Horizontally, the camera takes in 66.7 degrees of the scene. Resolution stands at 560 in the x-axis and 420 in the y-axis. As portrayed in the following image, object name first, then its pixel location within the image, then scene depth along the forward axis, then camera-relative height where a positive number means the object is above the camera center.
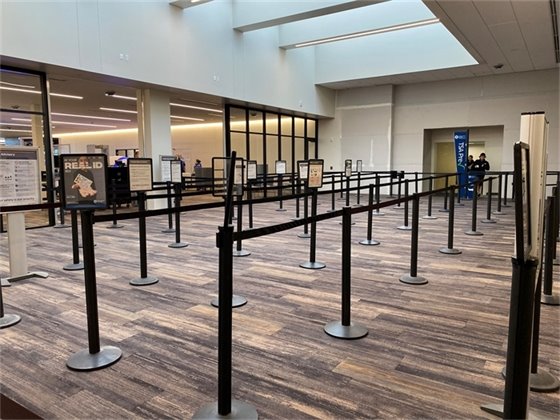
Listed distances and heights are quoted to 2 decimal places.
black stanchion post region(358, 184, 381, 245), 6.50 -1.08
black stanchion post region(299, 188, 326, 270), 5.09 -1.14
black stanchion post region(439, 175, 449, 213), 10.62 -1.07
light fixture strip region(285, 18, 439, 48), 11.39 +3.92
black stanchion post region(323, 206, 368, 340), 3.04 -1.05
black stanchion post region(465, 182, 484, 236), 7.19 -1.03
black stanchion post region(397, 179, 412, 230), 7.94 -1.12
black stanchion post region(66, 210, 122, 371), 2.66 -1.00
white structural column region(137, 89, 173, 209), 10.69 +1.05
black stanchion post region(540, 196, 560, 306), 3.40 -0.80
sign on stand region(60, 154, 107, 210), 3.86 -0.12
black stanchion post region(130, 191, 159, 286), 4.45 -1.07
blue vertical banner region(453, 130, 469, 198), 15.11 +0.66
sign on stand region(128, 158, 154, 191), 5.40 -0.07
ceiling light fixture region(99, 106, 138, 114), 16.09 +2.29
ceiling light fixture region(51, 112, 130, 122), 18.33 +2.35
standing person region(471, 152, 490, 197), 14.45 +0.08
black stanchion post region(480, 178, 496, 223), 8.71 -1.01
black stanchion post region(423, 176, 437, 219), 9.51 -1.11
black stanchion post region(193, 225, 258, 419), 1.98 -0.82
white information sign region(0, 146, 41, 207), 4.03 -0.07
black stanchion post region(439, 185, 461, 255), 5.61 -0.94
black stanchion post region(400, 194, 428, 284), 4.18 -0.94
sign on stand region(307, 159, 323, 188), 6.12 -0.10
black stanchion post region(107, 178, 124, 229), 8.50 -1.16
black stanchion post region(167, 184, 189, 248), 6.43 -1.16
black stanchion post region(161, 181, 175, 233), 7.97 -1.15
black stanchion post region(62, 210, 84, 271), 5.07 -1.03
